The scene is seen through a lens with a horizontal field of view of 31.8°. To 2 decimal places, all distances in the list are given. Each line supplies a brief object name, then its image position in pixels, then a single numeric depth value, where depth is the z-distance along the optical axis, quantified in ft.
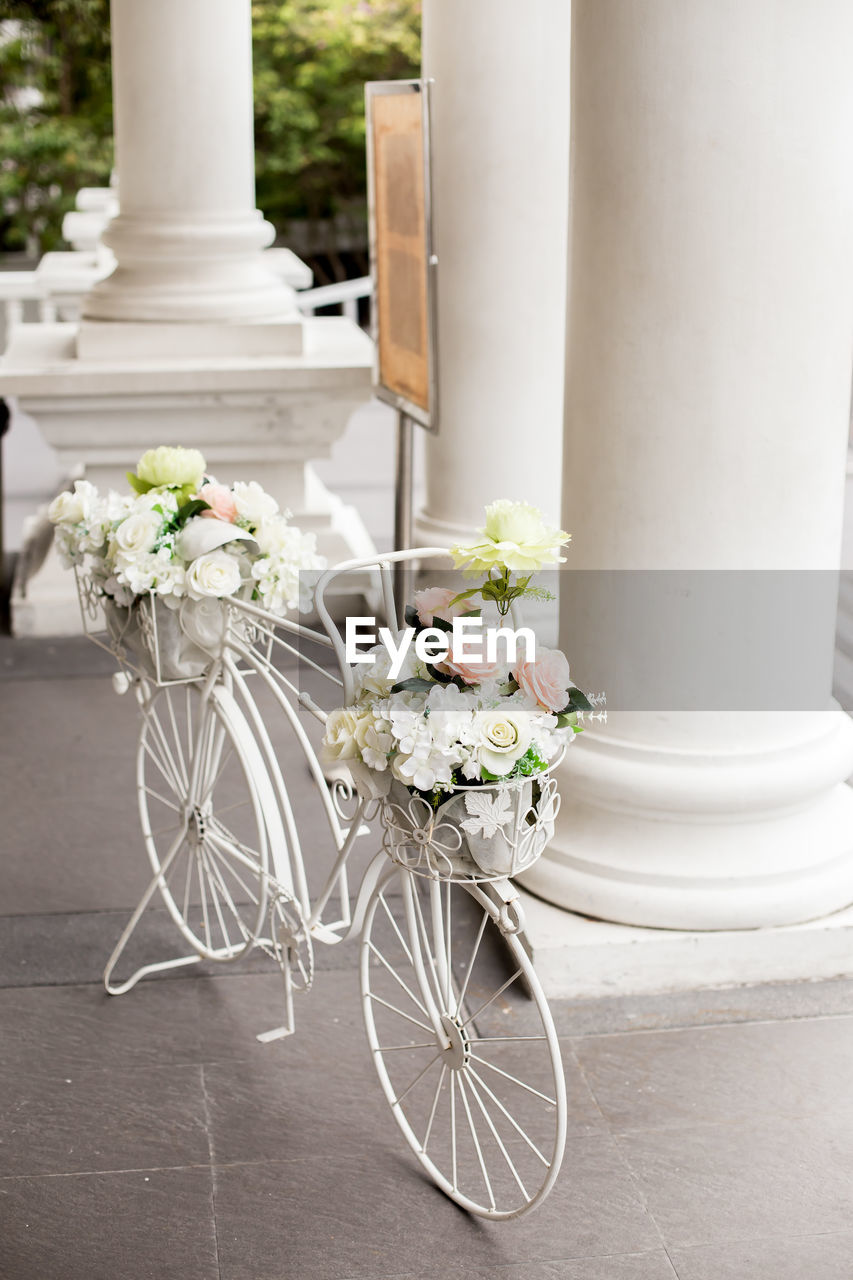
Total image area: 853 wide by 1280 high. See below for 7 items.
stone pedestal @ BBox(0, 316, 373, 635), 20.93
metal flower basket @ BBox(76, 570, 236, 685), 10.75
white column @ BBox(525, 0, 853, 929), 10.69
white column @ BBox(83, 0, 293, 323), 21.38
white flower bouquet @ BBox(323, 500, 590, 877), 7.86
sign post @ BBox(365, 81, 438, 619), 17.04
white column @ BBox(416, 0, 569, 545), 18.10
